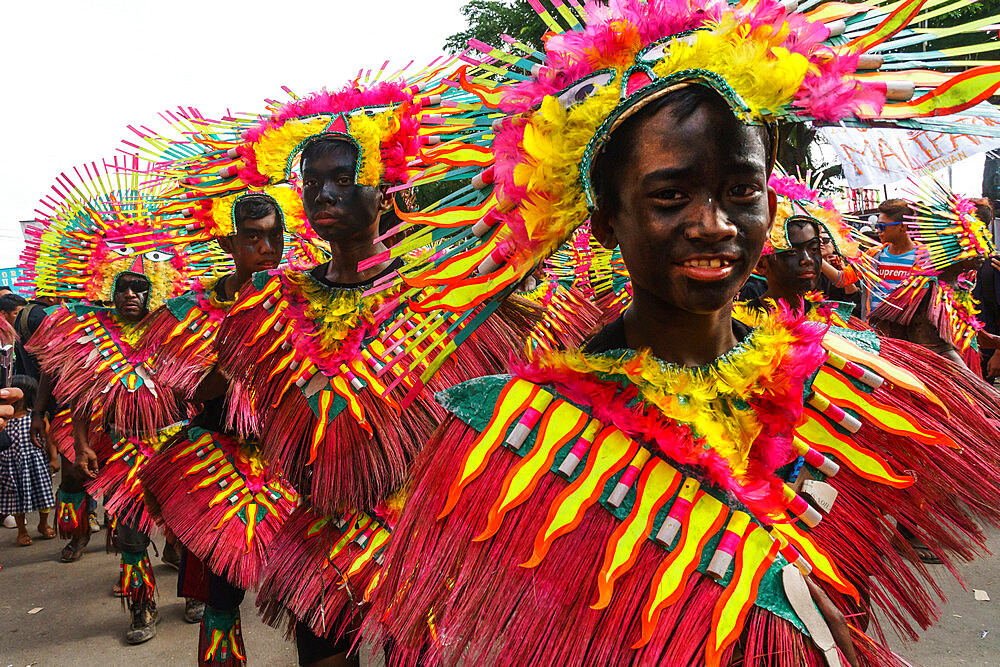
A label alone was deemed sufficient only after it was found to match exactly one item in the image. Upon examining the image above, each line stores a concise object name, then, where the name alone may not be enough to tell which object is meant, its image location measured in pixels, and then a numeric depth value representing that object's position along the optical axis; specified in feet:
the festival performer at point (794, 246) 11.69
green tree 46.52
